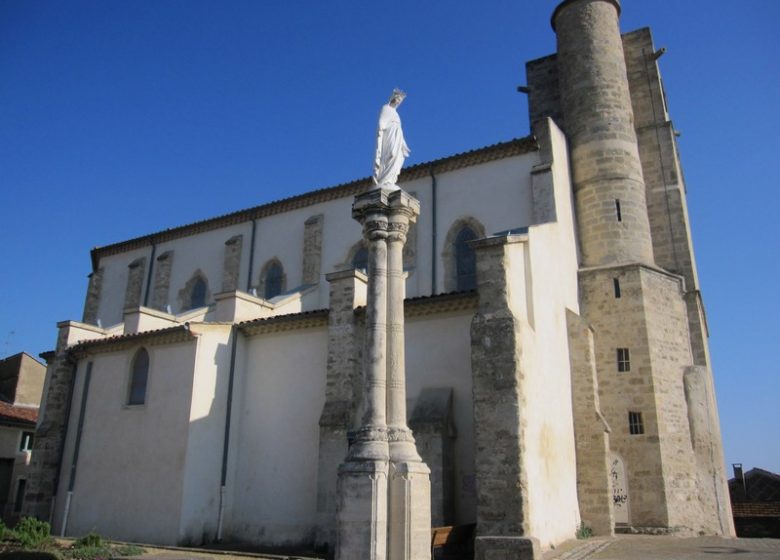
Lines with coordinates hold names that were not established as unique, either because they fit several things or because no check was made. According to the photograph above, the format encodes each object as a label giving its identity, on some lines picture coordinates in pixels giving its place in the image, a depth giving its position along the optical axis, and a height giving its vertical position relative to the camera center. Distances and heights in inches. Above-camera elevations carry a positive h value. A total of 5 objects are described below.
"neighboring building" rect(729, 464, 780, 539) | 871.1 +1.2
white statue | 406.6 +211.2
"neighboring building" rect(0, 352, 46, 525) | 1011.0 +73.0
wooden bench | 450.6 -26.6
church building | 529.7 +125.8
